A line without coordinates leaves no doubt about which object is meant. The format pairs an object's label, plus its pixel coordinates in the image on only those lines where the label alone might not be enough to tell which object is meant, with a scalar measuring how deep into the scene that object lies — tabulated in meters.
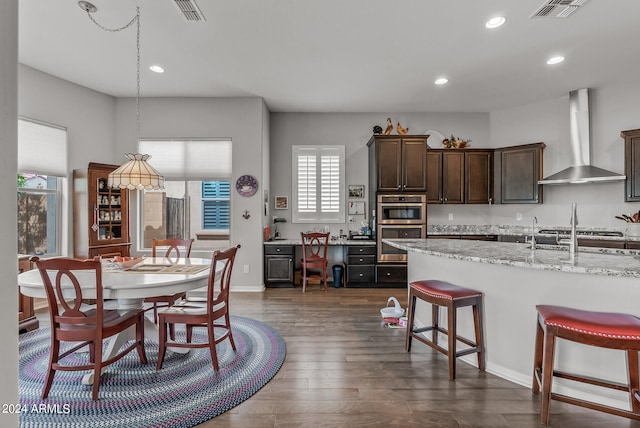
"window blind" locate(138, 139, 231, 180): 4.96
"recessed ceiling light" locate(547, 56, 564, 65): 3.64
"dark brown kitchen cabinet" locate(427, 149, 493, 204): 5.43
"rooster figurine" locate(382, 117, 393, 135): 5.32
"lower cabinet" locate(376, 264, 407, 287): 5.09
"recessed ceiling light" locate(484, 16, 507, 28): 2.87
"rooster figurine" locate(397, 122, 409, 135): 5.35
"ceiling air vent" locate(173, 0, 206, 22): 2.59
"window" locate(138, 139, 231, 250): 4.96
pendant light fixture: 2.65
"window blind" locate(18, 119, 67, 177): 3.80
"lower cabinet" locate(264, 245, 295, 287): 5.04
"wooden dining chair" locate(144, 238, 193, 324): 2.99
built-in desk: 5.05
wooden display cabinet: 4.15
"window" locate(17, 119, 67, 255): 3.86
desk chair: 4.88
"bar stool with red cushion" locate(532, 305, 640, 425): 1.61
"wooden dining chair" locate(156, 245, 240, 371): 2.36
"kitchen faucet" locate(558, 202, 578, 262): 2.34
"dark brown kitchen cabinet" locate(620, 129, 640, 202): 4.14
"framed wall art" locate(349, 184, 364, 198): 5.75
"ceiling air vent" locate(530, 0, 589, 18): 2.61
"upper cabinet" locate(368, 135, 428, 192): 5.12
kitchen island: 1.90
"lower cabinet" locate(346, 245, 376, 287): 5.13
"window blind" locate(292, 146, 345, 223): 5.72
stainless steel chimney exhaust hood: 4.60
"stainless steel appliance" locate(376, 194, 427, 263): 5.09
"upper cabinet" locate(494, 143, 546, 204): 4.98
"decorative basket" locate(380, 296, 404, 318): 3.44
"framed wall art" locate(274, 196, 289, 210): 5.72
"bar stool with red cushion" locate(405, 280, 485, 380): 2.27
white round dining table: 2.10
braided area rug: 1.91
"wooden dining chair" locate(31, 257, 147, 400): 1.94
